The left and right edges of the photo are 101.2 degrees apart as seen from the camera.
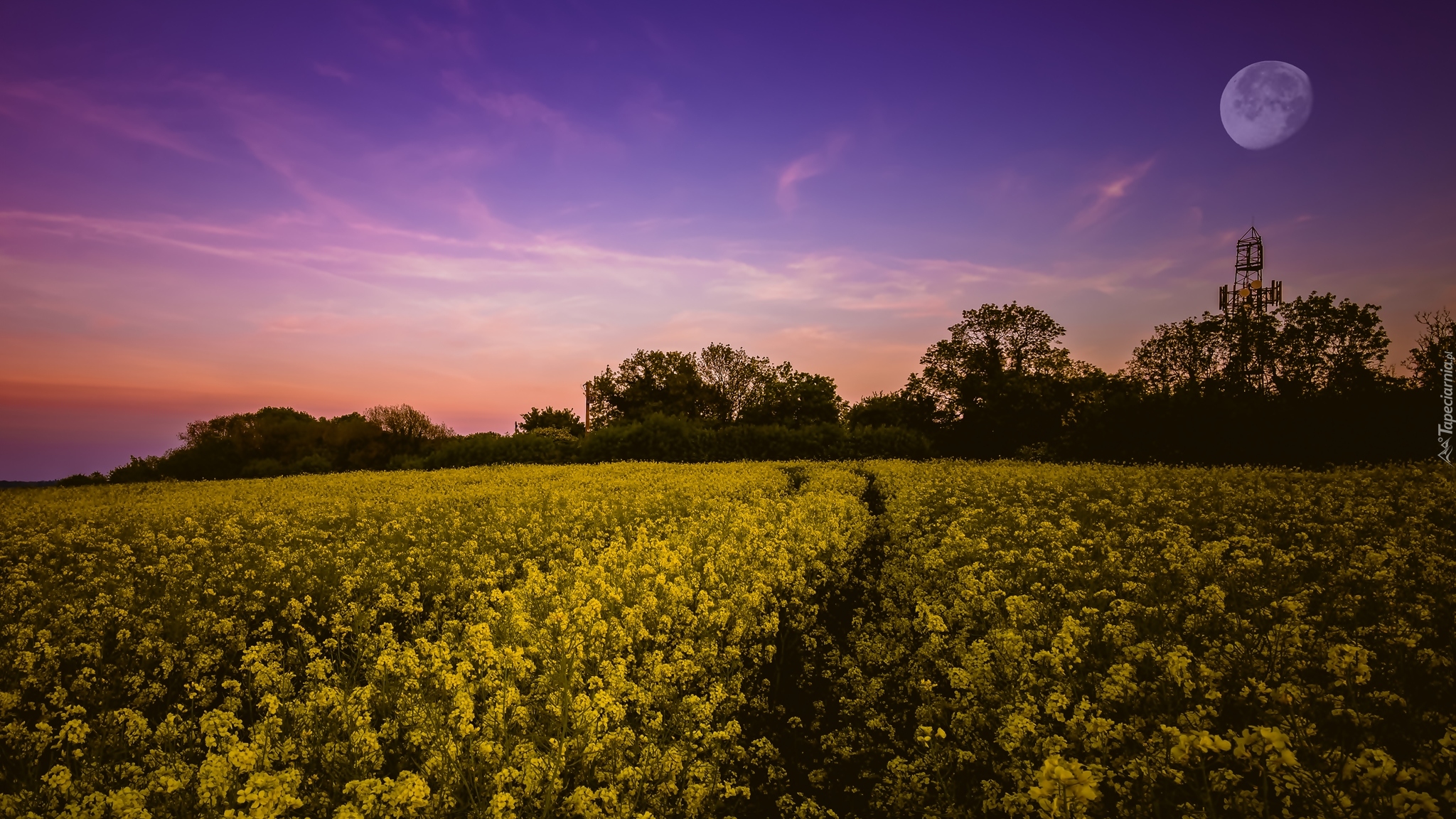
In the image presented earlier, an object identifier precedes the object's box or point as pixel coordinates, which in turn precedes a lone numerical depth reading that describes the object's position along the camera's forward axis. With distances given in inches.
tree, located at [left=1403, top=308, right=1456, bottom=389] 1219.2
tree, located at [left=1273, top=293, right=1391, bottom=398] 1519.4
